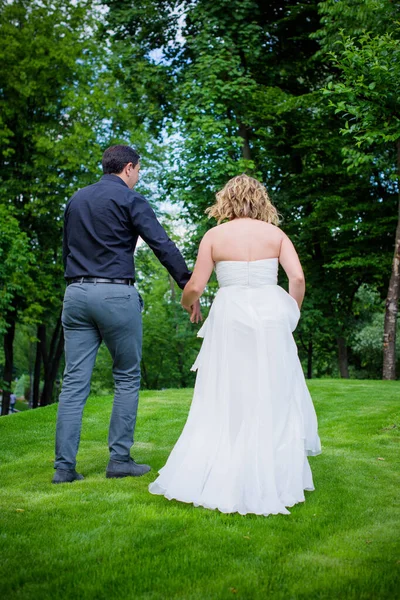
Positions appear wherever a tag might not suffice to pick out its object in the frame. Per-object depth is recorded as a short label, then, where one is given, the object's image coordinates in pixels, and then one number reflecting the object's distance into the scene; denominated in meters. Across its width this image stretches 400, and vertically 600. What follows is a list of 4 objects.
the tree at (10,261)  16.89
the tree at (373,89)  11.10
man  4.46
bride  3.81
